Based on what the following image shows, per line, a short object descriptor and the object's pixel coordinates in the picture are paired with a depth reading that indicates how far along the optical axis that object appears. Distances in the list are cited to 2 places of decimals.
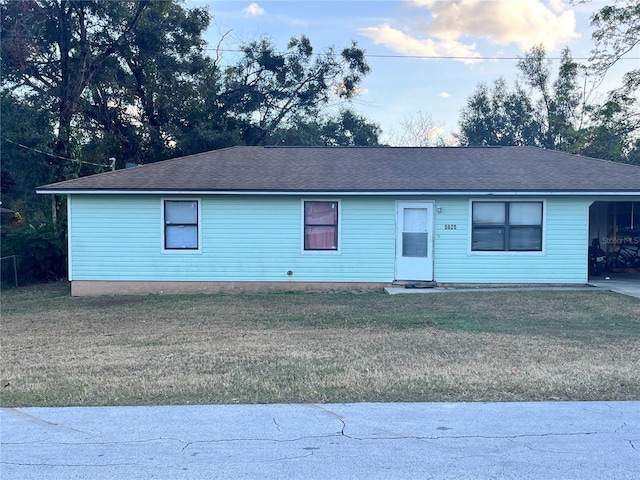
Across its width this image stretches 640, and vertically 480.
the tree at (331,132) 29.98
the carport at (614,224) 18.72
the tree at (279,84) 29.55
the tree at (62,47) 23.08
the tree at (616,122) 19.28
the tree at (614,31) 17.95
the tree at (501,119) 37.62
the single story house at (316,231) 14.31
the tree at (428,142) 43.31
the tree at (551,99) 36.28
